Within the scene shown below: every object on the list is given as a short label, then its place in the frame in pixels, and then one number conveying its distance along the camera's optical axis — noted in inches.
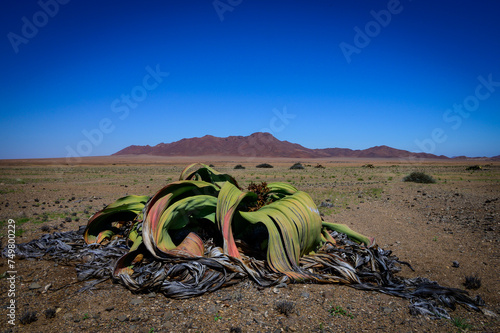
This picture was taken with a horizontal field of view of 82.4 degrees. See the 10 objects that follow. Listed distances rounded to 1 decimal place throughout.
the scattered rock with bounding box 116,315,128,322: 95.0
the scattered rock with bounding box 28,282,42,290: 114.3
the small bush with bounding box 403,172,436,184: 594.0
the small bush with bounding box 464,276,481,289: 127.4
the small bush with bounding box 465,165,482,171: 1184.8
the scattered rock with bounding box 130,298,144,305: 103.1
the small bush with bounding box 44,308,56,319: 95.4
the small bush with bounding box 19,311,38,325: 93.3
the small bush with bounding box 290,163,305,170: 1356.3
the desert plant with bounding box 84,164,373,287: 121.4
